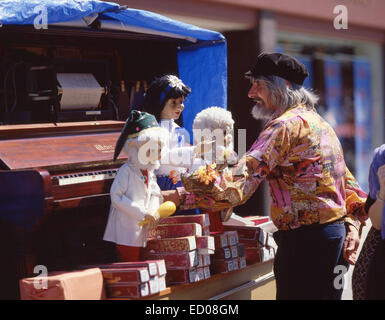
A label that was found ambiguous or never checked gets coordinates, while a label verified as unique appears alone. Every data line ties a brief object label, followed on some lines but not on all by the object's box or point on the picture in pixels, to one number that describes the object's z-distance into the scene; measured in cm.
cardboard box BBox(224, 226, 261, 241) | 428
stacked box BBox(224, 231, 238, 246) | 401
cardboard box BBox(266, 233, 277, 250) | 435
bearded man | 313
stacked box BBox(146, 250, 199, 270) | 362
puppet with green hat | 353
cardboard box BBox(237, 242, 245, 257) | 409
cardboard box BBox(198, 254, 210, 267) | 374
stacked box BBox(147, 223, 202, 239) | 373
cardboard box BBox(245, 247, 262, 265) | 427
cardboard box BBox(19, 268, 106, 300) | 318
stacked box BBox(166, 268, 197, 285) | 363
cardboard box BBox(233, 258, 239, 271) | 403
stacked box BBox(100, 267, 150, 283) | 332
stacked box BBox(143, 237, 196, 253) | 362
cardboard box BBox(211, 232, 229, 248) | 394
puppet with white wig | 363
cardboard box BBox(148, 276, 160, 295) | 340
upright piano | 349
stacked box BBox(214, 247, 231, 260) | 394
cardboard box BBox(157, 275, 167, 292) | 347
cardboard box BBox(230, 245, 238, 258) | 401
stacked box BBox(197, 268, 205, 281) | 371
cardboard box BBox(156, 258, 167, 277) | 347
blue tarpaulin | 377
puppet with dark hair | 407
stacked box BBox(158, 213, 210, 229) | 383
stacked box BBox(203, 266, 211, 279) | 379
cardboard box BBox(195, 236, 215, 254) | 372
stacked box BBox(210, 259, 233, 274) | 395
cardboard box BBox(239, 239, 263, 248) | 427
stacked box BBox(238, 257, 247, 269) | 409
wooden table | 365
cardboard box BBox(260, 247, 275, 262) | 428
